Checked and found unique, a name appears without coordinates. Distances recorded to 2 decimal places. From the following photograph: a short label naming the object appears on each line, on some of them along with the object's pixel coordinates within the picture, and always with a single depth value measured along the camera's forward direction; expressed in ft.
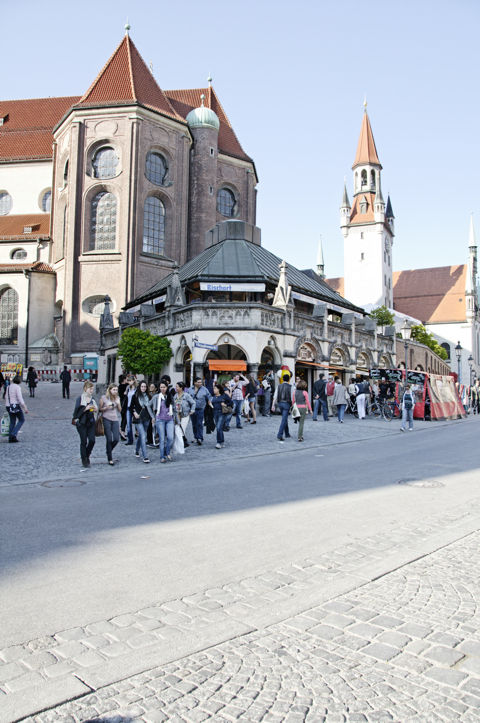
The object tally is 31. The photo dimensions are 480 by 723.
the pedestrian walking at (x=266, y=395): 75.00
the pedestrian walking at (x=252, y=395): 65.31
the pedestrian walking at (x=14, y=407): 45.32
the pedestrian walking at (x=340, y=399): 70.79
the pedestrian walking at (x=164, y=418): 37.99
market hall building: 86.12
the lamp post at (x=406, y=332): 102.99
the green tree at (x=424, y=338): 228.43
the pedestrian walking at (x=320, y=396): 66.44
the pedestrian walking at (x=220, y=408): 46.06
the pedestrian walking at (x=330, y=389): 80.89
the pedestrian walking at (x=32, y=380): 89.86
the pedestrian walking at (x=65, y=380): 90.58
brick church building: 134.51
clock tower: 278.05
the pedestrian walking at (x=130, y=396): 43.07
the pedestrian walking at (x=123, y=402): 49.19
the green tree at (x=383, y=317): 202.18
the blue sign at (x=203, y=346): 54.50
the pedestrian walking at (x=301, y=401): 50.47
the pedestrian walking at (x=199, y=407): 47.52
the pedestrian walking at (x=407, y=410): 64.13
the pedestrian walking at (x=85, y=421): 34.42
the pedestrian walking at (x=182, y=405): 41.68
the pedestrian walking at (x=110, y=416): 35.96
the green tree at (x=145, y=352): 91.15
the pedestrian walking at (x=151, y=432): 41.60
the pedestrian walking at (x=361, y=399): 78.84
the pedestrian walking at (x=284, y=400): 51.03
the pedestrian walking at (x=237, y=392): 61.52
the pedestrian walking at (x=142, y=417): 37.99
